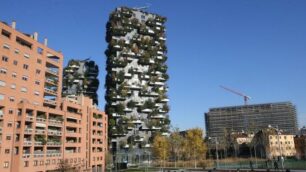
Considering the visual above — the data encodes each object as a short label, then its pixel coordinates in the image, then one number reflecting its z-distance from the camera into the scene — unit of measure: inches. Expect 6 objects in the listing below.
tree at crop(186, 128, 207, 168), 4352.9
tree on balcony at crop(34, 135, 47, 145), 2812.5
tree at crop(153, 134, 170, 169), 4623.5
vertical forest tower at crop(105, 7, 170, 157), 5226.4
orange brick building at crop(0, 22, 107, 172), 2605.8
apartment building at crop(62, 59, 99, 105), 6033.5
